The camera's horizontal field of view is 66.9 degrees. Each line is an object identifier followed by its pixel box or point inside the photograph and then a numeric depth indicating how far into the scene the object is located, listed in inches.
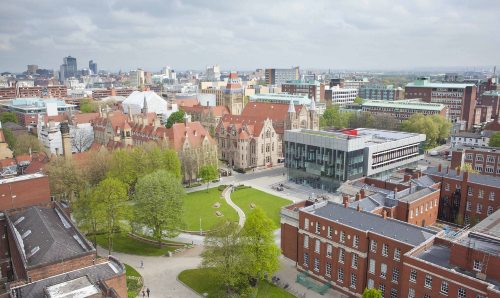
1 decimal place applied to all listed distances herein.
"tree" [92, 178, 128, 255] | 2135.8
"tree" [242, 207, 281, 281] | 1766.7
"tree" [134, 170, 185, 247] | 2190.0
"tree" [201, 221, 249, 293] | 1727.4
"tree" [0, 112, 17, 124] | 5716.0
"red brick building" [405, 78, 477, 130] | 6279.5
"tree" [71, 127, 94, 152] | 4852.4
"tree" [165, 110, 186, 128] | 5285.4
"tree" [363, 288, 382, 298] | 1379.2
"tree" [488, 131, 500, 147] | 4300.4
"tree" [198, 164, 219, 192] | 3420.3
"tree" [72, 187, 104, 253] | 2162.9
